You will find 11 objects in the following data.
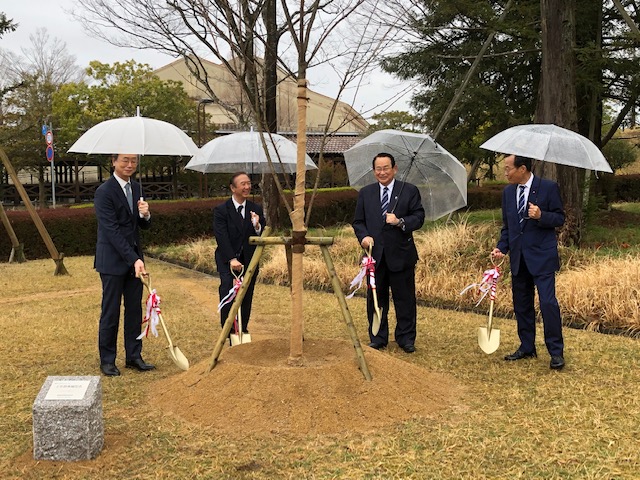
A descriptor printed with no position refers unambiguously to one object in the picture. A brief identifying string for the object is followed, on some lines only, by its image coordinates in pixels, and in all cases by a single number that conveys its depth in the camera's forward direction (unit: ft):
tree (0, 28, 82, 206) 97.55
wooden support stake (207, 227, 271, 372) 15.48
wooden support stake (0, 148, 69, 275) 38.09
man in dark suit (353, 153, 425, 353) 20.07
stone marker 12.13
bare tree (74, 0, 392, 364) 14.80
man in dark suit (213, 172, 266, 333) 20.17
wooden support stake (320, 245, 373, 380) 15.34
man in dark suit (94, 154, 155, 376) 18.12
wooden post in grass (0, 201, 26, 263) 43.34
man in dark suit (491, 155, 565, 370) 18.04
